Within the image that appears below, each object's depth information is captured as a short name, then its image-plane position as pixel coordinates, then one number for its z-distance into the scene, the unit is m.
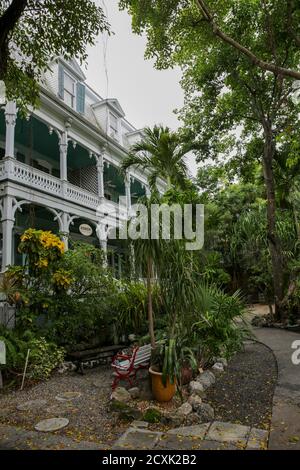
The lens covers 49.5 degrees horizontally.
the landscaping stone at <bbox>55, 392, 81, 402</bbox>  5.06
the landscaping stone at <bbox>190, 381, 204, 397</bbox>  4.81
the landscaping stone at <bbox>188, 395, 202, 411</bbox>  4.24
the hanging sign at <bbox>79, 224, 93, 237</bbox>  12.58
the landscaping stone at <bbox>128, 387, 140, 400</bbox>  4.96
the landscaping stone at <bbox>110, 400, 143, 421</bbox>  4.03
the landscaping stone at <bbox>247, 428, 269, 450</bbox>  3.21
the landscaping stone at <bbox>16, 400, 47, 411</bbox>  4.66
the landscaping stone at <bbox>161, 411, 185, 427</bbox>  3.88
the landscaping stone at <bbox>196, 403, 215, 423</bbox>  3.99
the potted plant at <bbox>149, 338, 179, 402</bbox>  4.58
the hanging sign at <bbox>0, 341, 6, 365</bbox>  5.62
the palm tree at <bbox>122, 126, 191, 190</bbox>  9.66
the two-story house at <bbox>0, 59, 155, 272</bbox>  10.35
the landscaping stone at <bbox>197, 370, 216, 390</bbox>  5.21
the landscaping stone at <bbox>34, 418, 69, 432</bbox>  3.88
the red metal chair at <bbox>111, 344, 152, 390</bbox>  5.22
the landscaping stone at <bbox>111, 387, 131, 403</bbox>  4.77
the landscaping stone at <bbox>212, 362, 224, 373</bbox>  6.00
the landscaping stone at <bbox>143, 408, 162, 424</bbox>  3.94
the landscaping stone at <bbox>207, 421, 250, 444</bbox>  3.42
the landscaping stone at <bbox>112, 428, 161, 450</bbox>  3.31
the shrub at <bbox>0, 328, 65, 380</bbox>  5.87
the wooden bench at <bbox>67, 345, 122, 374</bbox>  6.61
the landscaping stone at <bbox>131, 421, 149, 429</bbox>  3.83
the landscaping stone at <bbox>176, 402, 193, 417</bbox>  4.06
